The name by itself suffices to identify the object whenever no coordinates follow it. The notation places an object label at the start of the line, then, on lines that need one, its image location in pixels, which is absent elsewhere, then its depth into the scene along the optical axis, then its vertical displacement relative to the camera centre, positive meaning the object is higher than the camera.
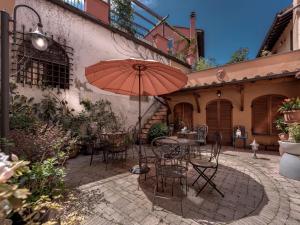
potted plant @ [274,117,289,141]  5.10 -0.48
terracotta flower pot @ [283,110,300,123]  4.20 -0.09
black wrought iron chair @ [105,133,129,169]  4.54 -0.80
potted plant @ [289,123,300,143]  4.00 -0.45
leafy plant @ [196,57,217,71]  12.99 +3.85
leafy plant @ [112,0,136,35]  9.28 +5.27
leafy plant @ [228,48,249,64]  14.20 +4.72
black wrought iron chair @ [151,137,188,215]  2.95 -0.94
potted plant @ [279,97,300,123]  4.21 +0.05
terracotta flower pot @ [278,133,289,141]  5.09 -0.69
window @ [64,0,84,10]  6.52 +4.20
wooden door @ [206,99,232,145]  8.09 -0.30
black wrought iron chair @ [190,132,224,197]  3.14 -0.95
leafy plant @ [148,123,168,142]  8.16 -0.85
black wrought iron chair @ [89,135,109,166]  4.74 -0.97
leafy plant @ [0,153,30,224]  0.91 -0.41
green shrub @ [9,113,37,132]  4.23 -0.22
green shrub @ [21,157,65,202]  1.83 -0.73
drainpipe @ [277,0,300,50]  7.04 +3.60
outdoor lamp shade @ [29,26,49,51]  3.24 +1.37
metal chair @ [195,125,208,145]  6.63 -0.78
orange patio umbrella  3.37 +0.82
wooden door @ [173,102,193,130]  9.37 -0.07
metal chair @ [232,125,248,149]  7.29 -0.90
